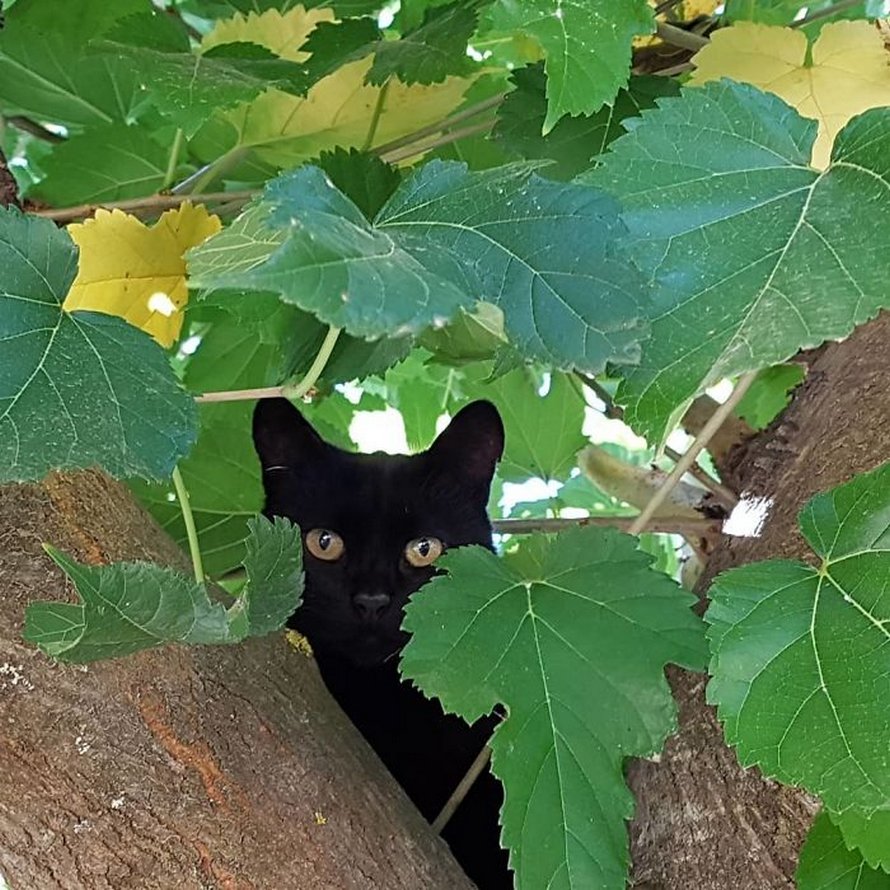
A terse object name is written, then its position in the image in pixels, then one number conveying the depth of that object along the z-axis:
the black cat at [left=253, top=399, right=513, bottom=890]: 1.14
